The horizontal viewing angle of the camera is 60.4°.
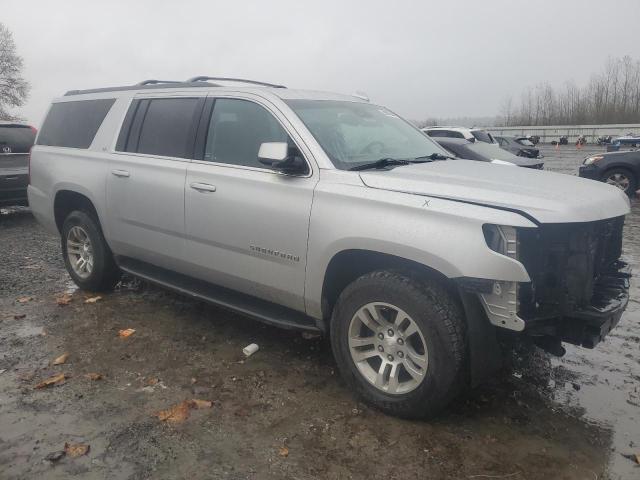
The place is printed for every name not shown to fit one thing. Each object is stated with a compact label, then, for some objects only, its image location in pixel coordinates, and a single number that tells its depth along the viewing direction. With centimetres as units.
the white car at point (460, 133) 1815
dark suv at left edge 941
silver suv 291
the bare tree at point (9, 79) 5644
